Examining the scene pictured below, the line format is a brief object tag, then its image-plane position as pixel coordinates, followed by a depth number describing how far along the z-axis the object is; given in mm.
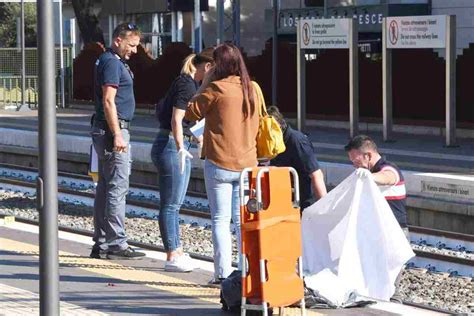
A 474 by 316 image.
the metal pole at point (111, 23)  46419
